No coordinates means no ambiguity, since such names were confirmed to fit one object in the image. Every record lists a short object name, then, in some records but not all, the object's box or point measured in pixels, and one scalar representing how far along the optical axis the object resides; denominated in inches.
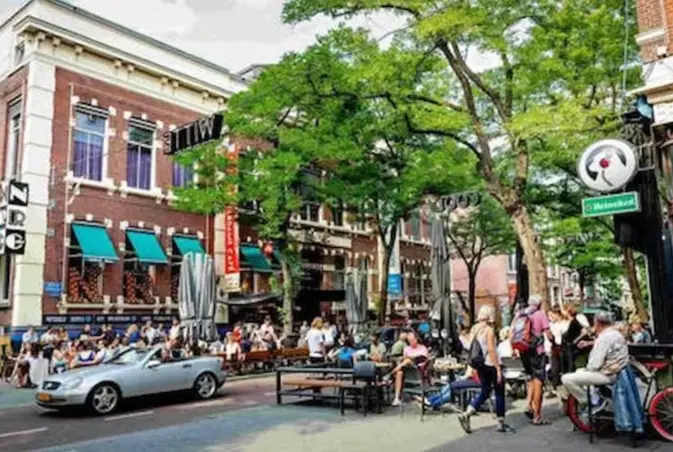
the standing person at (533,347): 361.4
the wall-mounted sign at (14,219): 721.0
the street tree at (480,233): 1247.5
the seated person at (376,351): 522.7
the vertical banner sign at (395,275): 1264.8
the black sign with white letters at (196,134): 620.7
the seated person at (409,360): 452.8
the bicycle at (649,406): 306.2
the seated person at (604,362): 307.3
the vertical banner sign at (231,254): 941.7
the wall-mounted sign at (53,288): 765.9
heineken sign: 422.3
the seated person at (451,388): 381.4
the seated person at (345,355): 542.0
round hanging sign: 428.1
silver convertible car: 445.3
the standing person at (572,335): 379.6
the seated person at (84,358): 632.3
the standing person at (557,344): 448.5
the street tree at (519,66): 516.7
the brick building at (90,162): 778.2
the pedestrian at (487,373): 345.1
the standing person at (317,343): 652.1
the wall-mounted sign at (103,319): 763.4
